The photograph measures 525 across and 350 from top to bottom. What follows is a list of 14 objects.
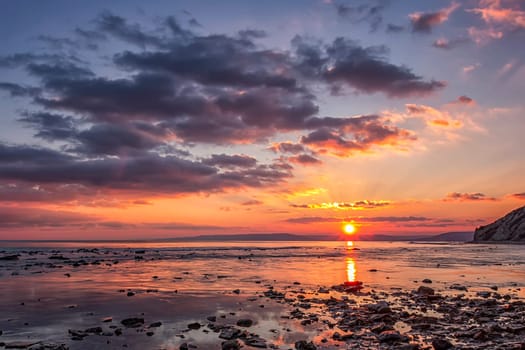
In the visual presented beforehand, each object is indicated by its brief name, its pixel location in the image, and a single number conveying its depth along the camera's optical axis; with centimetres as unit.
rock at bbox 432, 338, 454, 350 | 1409
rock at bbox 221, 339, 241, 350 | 1480
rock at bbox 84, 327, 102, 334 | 1773
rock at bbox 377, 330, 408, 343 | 1516
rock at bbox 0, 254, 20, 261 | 7486
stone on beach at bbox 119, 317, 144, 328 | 1916
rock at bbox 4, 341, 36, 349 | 1545
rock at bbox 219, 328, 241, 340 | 1642
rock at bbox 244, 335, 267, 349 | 1516
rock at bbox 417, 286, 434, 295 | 2701
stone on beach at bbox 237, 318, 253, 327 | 1873
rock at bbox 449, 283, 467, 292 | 2980
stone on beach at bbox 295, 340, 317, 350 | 1450
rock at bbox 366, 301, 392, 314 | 1989
